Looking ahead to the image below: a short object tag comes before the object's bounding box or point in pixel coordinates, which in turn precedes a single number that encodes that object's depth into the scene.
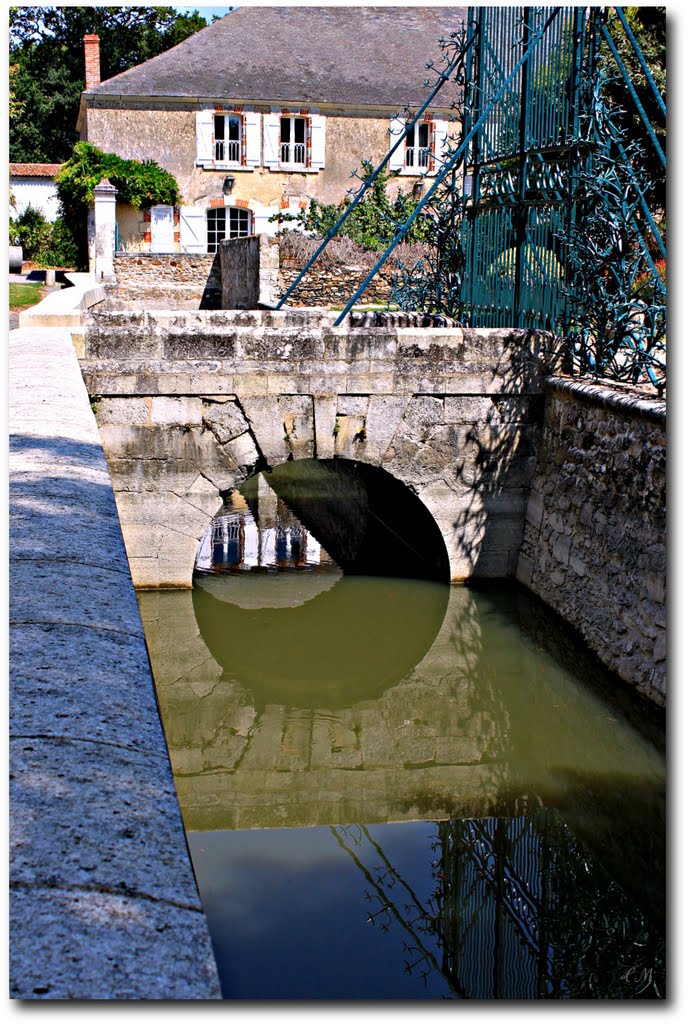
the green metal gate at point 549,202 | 7.54
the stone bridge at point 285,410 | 8.10
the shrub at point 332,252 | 16.69
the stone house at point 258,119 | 24.45
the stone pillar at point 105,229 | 20.89
